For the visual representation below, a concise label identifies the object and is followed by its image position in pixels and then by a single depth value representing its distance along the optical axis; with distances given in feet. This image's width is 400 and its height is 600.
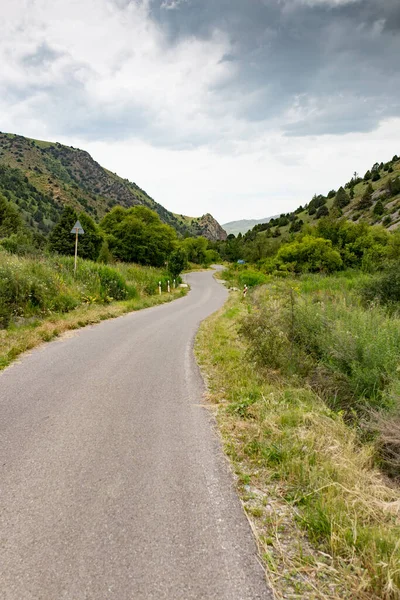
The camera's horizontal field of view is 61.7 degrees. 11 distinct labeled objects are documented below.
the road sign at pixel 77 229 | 55.67
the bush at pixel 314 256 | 123.65
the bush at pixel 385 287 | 53.31
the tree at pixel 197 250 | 313.67
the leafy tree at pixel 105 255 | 146.30
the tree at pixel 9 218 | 163.47
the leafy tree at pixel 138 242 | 167.73
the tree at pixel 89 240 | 156.87
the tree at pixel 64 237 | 157.79
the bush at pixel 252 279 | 115.03
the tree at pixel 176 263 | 126.72
